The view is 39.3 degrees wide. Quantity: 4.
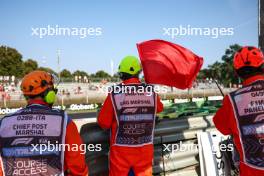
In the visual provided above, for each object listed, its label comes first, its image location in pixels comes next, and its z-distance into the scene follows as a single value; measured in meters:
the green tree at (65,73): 72.56
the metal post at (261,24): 5.75
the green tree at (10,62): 50.53
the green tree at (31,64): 60.01
